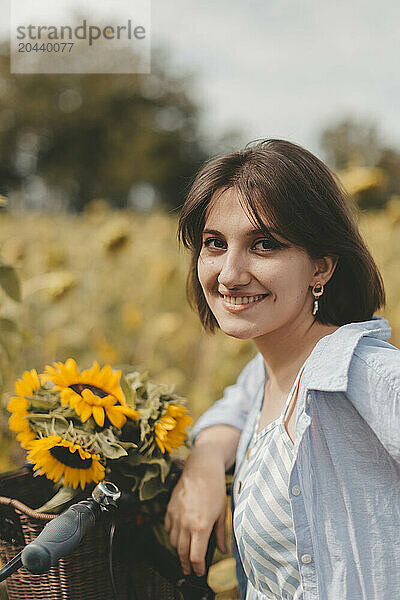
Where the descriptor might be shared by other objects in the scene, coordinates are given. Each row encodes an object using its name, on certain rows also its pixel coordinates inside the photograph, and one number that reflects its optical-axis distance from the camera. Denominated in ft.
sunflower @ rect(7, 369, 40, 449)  3.56
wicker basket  3.41
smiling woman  3.03
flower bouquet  3.43
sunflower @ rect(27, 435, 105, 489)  3.42
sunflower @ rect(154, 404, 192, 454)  3.61
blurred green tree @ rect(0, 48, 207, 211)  56.90
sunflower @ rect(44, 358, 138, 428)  3.49
